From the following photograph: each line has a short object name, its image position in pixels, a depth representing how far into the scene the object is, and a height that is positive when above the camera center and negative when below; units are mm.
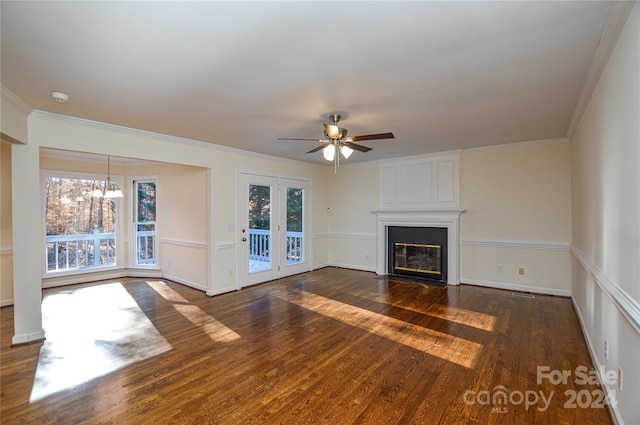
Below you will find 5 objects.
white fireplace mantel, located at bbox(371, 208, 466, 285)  5496 -269
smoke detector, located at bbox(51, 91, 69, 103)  2704 +1053
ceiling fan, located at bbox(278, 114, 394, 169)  3275 +796
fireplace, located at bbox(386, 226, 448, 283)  5703 -842
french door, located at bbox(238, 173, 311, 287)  5430 -347
